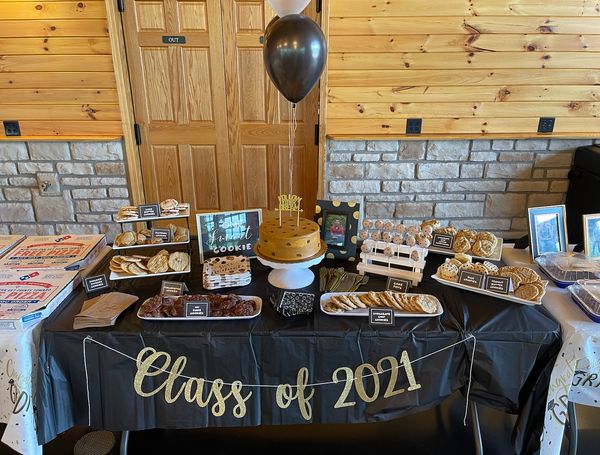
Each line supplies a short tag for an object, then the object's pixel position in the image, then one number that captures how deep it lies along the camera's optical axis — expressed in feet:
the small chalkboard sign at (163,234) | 6.19
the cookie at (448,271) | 5.44
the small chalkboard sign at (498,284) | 5.12
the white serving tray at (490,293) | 4.99
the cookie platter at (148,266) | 5.66
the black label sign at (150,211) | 6.10
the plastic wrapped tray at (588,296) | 4.84
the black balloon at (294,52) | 4.65
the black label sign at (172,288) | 5.31
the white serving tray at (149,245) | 5.94
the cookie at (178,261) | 5.82
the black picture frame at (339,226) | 6.01
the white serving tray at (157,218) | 5.99
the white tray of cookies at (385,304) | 4.94
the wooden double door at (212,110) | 10.01
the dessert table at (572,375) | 4.62
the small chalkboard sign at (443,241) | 6.21
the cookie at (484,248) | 5.99
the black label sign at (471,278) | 5.25
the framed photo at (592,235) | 5.93
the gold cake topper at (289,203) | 5.58
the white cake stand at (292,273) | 5.13
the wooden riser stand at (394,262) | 5.59
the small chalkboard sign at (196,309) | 4.87
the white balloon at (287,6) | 5.04
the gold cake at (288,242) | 5.08
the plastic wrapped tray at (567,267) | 5.49
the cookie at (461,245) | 6.07
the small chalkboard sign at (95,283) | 5.37
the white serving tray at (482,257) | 6.03
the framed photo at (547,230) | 6.02
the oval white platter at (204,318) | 4.83
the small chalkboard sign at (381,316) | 4.80
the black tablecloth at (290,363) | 4.69
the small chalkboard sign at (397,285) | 5.40
